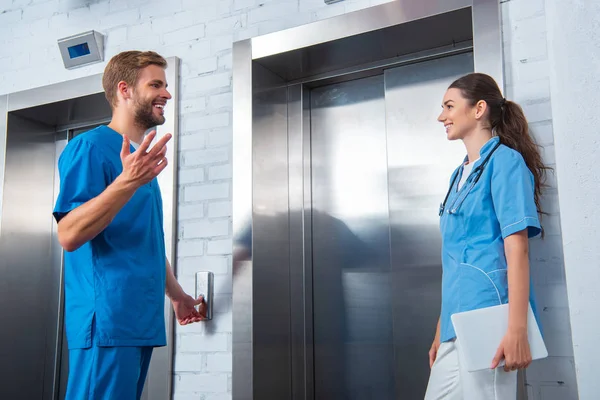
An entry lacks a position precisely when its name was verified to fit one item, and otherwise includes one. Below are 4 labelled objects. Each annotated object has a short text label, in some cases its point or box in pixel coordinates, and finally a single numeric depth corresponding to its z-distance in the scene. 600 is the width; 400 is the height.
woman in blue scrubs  1.79
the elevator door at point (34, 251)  3.67
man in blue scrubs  1.89
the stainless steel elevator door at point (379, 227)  2.80
